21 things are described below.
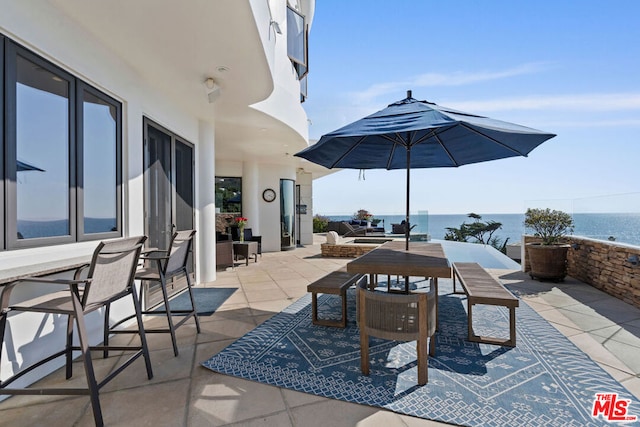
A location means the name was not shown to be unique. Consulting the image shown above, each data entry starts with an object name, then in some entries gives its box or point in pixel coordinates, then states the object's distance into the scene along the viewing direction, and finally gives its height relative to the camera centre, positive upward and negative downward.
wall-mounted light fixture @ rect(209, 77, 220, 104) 3.48 +1.50
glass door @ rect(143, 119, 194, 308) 3.72 +0.31
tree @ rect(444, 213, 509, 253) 14.16 -0.99
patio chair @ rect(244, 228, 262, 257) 7.80 -0.70
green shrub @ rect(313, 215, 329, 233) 14.86 -0.71
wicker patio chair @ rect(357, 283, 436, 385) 1.93 -0.73
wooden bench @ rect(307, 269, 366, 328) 2.97 -0.80
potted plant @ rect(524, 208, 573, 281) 4.79 -0.56
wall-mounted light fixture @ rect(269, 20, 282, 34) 3.26 +2.13
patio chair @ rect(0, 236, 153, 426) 1.58 -0.53
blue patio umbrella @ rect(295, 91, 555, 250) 2.33 +0.73
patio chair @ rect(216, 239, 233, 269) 6.08 -0.87
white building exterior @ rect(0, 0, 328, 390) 2.04 +1.54
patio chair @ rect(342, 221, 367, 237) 11.12 -0.82
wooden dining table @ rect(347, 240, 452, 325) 2.25 -0.43
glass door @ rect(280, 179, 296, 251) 9.49 -0.16
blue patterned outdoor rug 1.71 -1.16
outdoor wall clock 9.25 +0.51
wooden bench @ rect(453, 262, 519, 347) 2.48 -0.74
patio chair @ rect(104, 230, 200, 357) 2.46 -0.52
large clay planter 4.77 -0.82
